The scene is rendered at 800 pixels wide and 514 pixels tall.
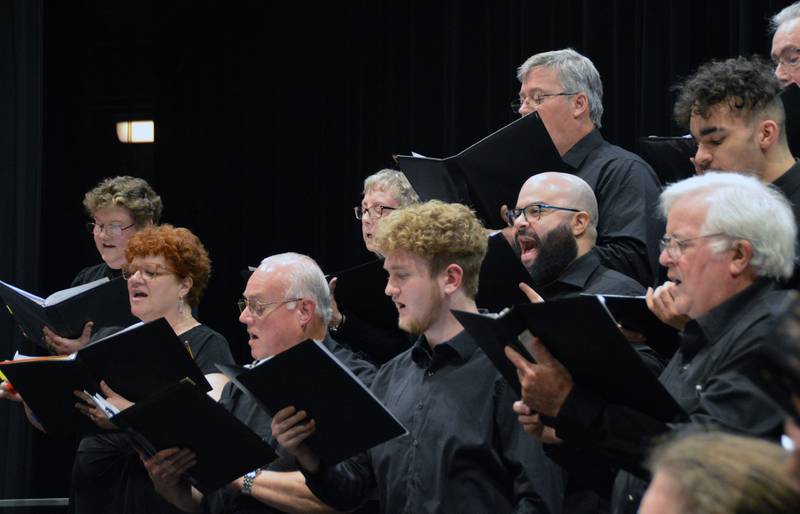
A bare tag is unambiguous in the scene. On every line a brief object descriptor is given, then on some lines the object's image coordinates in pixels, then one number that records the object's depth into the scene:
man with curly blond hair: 5.47
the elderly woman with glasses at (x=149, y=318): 7.42
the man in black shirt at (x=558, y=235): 6.40
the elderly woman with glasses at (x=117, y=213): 9.70
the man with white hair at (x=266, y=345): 6.49
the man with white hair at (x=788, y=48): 6.98
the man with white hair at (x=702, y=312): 4.42
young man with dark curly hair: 5.87
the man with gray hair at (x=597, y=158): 6.95
